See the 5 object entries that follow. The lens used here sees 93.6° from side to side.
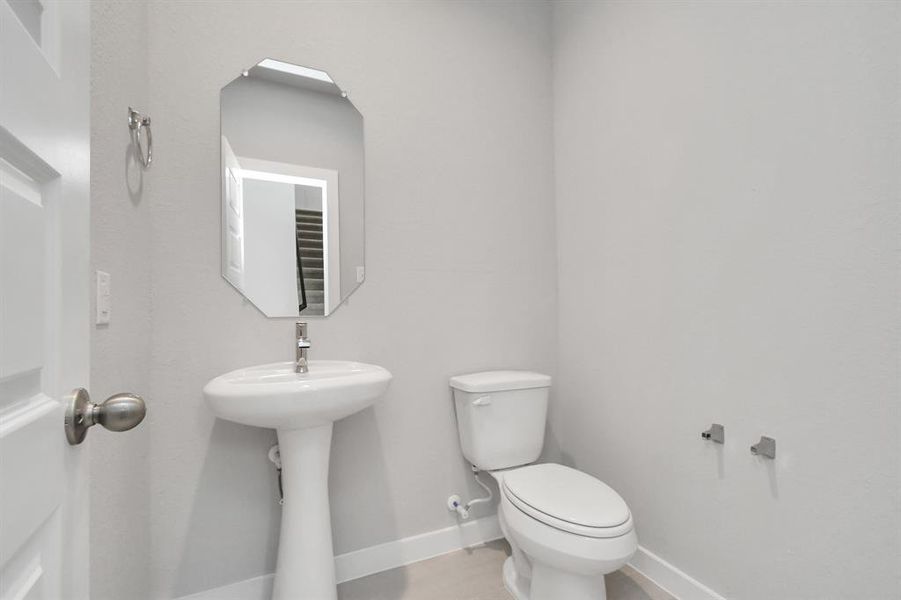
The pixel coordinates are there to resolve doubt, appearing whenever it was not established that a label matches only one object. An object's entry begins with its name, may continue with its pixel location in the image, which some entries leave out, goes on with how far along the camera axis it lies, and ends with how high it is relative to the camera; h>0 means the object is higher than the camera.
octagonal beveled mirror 1.48 +0.42
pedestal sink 1.17 -0.49
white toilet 1.14 -0.60
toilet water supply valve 1.75 -0.85
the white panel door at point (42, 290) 0.34 +0.02
